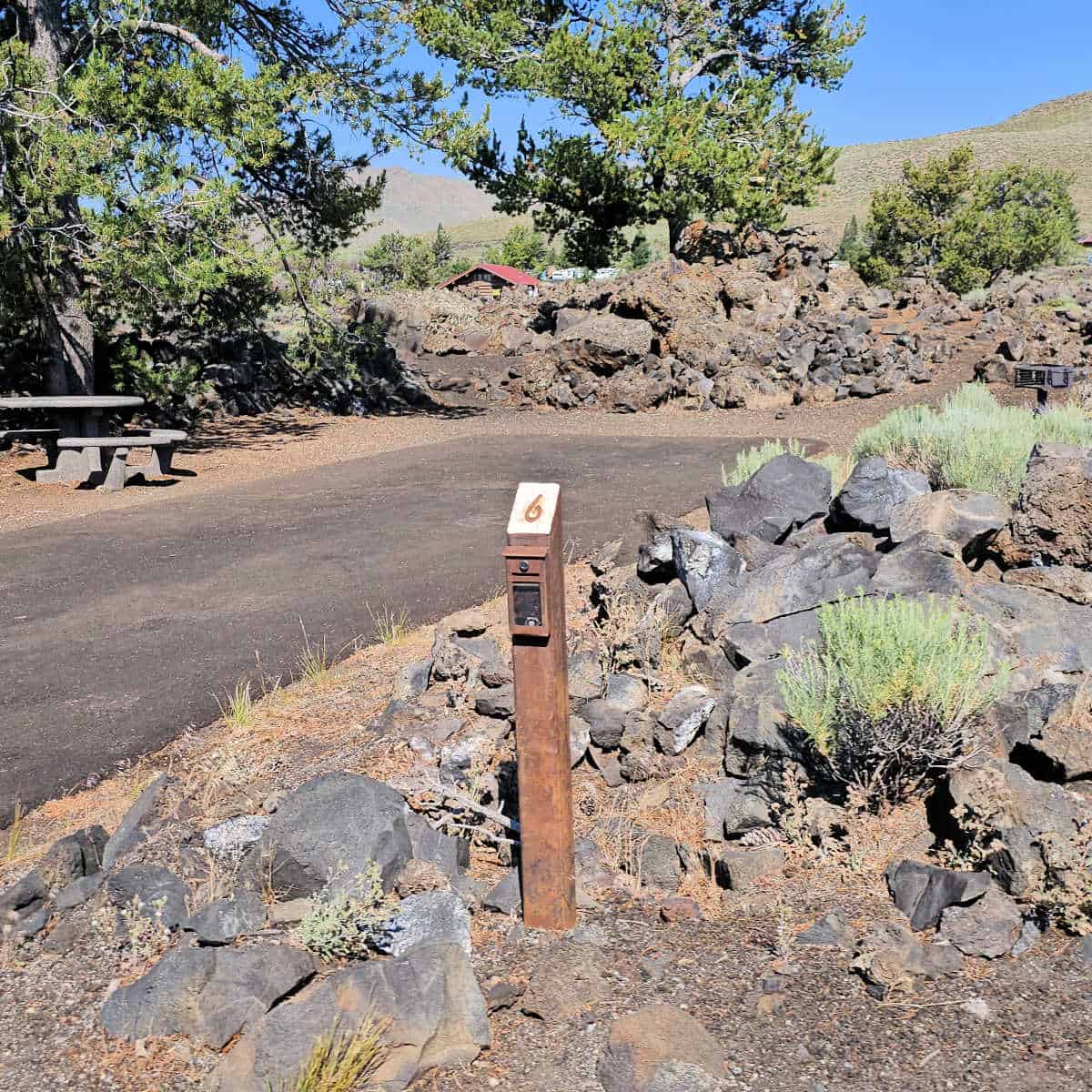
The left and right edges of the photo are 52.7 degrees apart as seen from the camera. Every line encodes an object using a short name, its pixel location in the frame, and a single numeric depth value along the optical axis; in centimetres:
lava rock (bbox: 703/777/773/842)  389
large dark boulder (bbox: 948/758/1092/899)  336
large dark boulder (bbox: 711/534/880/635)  521
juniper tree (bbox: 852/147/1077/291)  4206
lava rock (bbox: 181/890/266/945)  336
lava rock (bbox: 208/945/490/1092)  281
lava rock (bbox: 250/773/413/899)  361
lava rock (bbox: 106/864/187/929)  350
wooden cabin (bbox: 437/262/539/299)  5281
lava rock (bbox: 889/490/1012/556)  574
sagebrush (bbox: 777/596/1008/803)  388
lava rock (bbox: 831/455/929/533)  630
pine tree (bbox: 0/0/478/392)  1250
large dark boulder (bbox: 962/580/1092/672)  469
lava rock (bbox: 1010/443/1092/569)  568
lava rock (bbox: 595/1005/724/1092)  274
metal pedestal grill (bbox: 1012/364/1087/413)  1280
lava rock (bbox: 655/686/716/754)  443
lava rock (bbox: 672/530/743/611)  568
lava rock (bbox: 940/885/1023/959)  321
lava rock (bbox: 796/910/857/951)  330
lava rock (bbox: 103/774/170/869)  395
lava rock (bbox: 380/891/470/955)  335
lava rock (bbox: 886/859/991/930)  335
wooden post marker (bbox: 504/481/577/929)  314
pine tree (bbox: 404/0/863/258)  2416
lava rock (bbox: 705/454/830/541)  669
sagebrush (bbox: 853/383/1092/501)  686
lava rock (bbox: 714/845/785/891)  362
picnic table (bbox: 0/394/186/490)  1209
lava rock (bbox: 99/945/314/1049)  301
